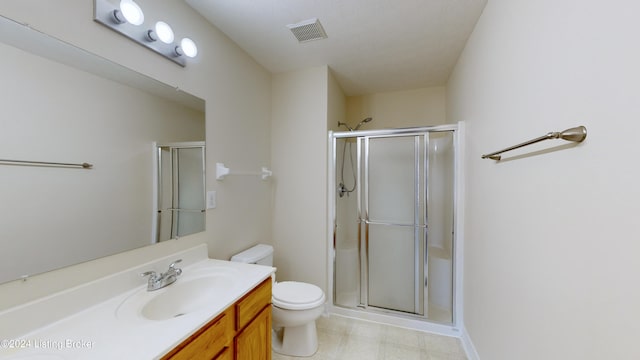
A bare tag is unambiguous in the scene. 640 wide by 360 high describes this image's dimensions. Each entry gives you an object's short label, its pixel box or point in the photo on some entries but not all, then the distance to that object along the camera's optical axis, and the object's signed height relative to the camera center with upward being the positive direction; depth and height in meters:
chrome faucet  1.20 -0.51
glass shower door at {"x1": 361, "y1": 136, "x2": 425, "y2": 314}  2.19 -0.38
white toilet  1.71 -0.97
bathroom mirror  0.84 +0.12
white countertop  0.74 -0.54
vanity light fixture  1.10 +0.80
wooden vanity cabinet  0.89 -0.70
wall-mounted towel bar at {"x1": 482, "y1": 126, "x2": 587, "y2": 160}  0.70 +0.15
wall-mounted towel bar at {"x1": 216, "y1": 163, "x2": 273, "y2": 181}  1.74 +0.07
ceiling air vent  1.71 +1.16
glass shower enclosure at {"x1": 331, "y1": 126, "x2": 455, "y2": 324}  2.18 -0.37
